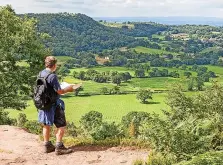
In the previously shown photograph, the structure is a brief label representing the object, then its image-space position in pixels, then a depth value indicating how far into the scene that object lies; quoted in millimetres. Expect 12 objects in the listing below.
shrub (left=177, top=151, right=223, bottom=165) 6353
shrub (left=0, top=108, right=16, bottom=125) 22031
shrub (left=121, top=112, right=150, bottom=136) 66688
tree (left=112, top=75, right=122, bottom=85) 120500
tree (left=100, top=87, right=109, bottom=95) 104756
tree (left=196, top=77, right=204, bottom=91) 103075
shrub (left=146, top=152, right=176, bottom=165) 7834
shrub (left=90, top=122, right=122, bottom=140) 11172
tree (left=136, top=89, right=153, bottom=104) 93512
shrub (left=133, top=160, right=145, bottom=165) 8488
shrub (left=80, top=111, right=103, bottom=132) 66262
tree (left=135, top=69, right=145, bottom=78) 139662
